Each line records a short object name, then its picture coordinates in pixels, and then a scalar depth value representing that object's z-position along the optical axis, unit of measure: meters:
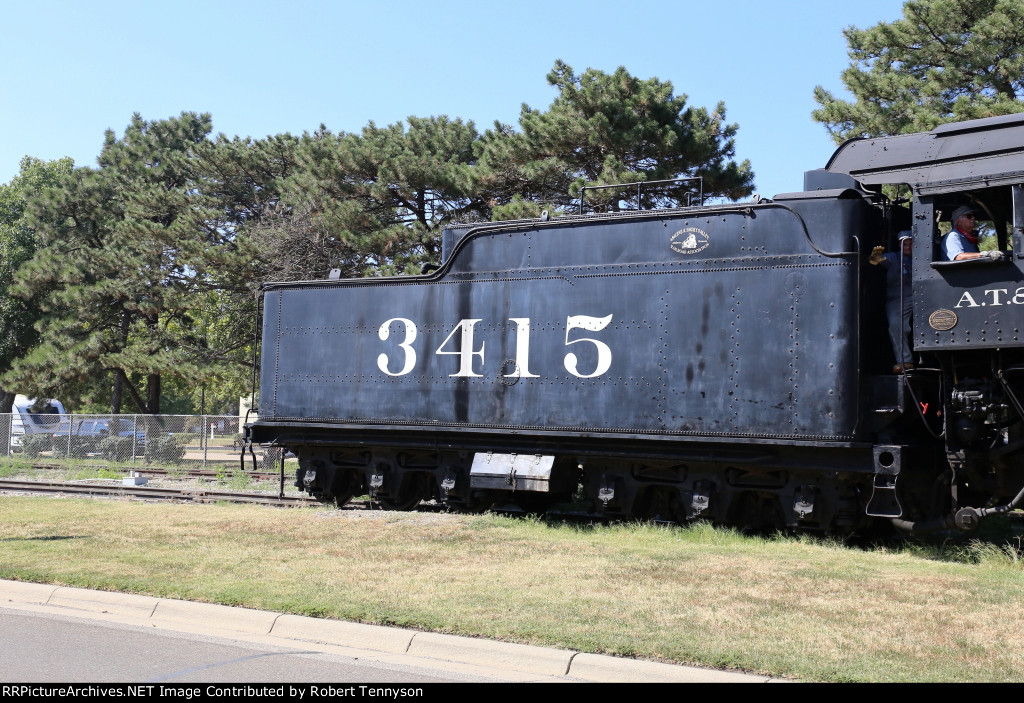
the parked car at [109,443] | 25.73
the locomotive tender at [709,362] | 9.51
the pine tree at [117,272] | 34.06
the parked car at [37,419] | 28.05
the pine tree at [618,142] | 23.52
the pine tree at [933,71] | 18.31
